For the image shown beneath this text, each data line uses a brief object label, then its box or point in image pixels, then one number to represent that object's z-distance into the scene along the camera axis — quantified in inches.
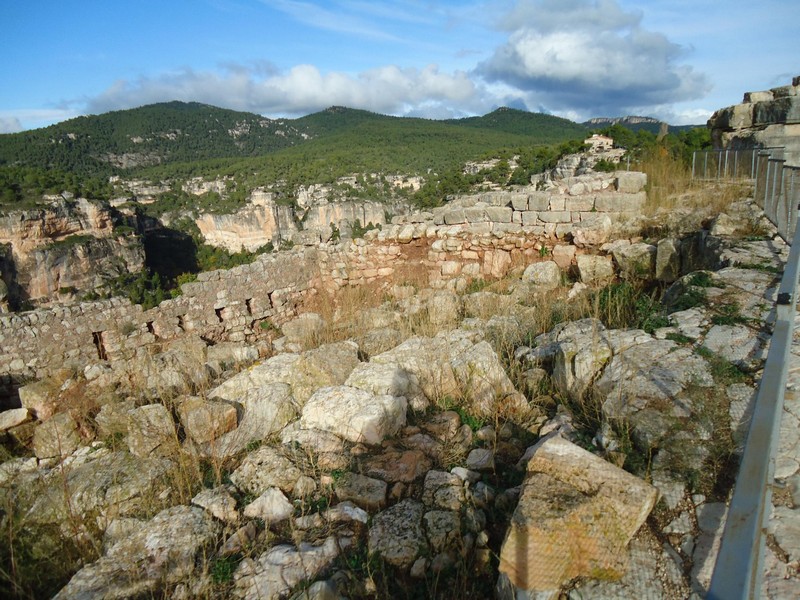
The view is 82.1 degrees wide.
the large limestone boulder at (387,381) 149.6
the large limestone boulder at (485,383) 139.8
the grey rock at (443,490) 103.0
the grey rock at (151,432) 143.2
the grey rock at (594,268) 270.5
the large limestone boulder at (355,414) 132.3
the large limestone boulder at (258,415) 141.7
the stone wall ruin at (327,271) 288.7
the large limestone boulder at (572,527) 73.9
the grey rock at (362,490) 107.7
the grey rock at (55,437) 167.5
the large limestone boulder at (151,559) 89.4
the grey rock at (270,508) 106.8
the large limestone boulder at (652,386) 104.3
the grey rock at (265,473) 116.3
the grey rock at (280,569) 86.0
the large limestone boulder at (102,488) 119.5
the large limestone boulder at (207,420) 144.8
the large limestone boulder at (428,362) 154.4
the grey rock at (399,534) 91.3
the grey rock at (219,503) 107.4
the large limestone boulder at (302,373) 166.9
